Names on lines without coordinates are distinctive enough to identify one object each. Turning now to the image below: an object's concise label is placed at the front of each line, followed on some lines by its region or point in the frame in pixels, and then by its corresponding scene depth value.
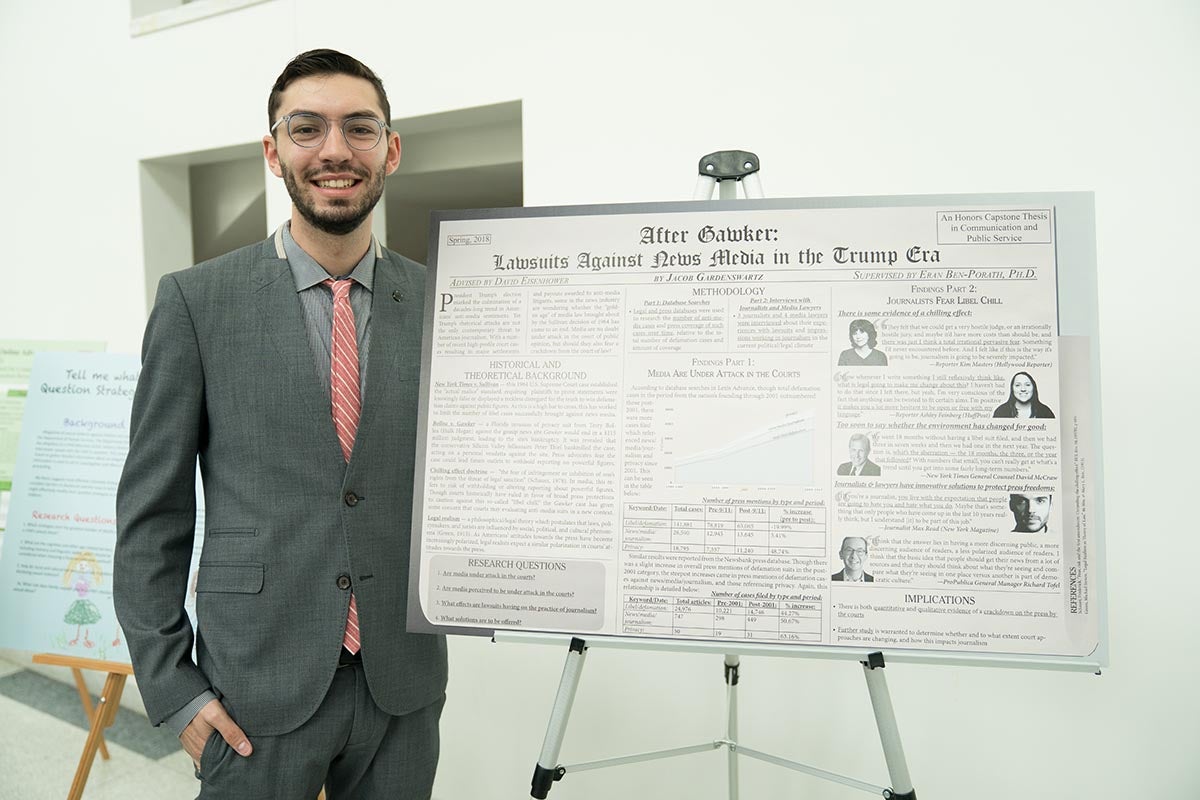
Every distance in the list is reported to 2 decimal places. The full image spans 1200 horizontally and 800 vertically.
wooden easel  2.05
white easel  1.24
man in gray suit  1.23
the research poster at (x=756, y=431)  1.21
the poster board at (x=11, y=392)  2.94
